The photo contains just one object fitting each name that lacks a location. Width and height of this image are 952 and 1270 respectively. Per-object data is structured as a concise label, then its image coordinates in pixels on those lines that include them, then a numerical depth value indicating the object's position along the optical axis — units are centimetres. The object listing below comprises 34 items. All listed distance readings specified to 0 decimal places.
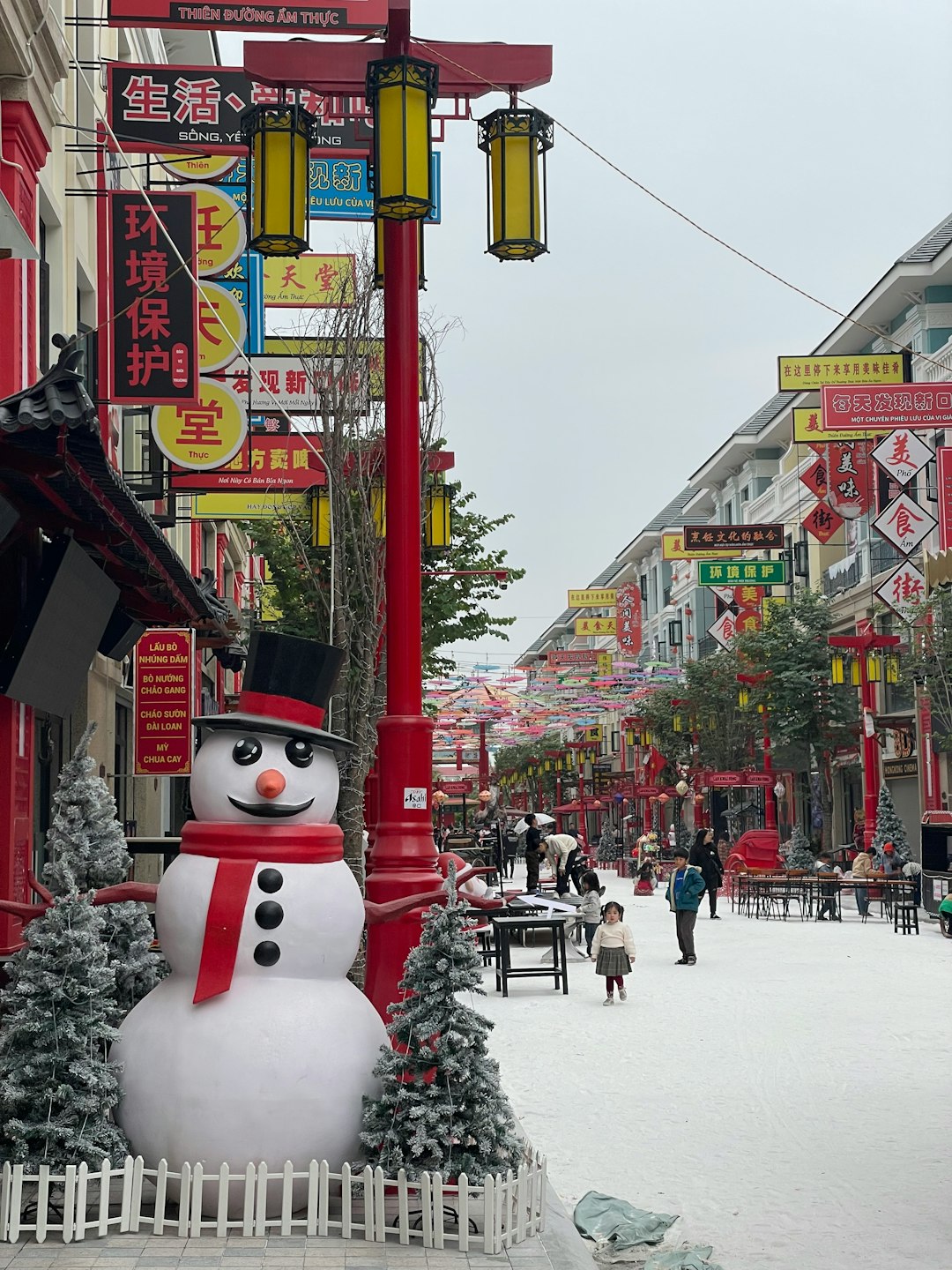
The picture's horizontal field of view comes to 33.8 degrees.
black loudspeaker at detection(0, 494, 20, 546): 948
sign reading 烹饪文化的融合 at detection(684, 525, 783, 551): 4103
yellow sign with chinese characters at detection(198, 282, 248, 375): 1609
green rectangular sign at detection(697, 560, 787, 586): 4000
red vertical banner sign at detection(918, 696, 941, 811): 3672
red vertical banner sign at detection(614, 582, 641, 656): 6494
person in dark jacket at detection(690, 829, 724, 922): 2538
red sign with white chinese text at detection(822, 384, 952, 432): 2630
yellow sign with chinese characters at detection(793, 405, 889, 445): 3366
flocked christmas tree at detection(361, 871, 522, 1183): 667
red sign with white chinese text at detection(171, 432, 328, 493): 1970
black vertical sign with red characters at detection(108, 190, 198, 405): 1472
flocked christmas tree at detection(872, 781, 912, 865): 3328
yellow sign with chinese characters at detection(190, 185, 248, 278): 1648
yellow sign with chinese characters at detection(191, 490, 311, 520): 2232
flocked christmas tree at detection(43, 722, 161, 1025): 820
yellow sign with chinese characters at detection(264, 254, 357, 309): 2309
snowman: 665
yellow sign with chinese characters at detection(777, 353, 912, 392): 3128
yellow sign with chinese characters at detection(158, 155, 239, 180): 1678
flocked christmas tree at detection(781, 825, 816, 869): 3734
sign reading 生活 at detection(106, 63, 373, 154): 1475
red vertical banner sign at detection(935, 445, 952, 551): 2752
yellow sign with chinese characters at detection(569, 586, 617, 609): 7200
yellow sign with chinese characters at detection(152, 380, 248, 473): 1734
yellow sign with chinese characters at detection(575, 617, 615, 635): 6969
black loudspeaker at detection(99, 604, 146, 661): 1534
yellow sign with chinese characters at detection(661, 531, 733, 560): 4406
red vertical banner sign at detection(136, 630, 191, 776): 2020
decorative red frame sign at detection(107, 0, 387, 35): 1334
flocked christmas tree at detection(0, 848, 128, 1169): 656
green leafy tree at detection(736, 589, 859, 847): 4206
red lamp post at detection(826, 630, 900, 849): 3416
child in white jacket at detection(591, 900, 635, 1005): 1736
